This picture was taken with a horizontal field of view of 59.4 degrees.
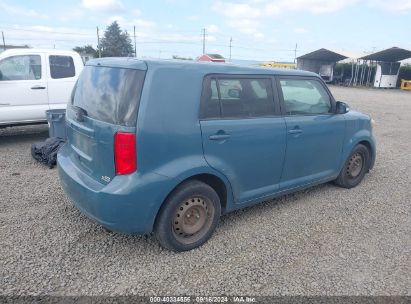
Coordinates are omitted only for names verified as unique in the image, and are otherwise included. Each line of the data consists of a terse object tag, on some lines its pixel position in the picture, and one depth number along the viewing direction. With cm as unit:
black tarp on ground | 567
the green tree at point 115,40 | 5997
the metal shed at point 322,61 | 3684
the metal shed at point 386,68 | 3408
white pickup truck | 675
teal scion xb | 294
